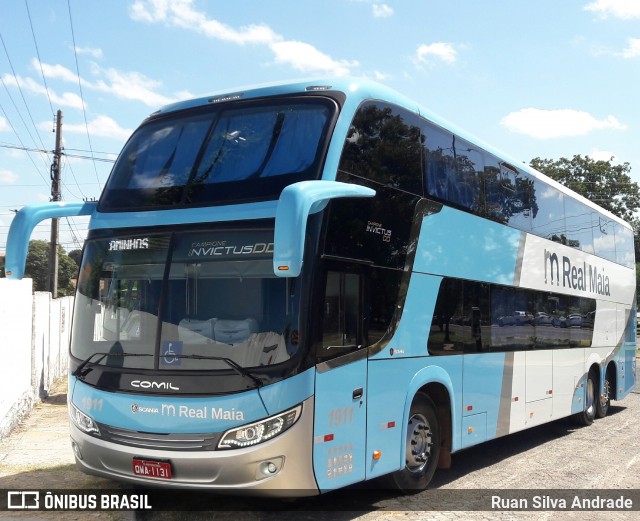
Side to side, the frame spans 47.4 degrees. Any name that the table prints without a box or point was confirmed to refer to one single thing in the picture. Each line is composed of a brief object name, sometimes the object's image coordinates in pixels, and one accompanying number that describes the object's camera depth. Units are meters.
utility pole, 27.57
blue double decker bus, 5.95
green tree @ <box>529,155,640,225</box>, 58.62
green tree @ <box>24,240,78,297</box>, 79.81
